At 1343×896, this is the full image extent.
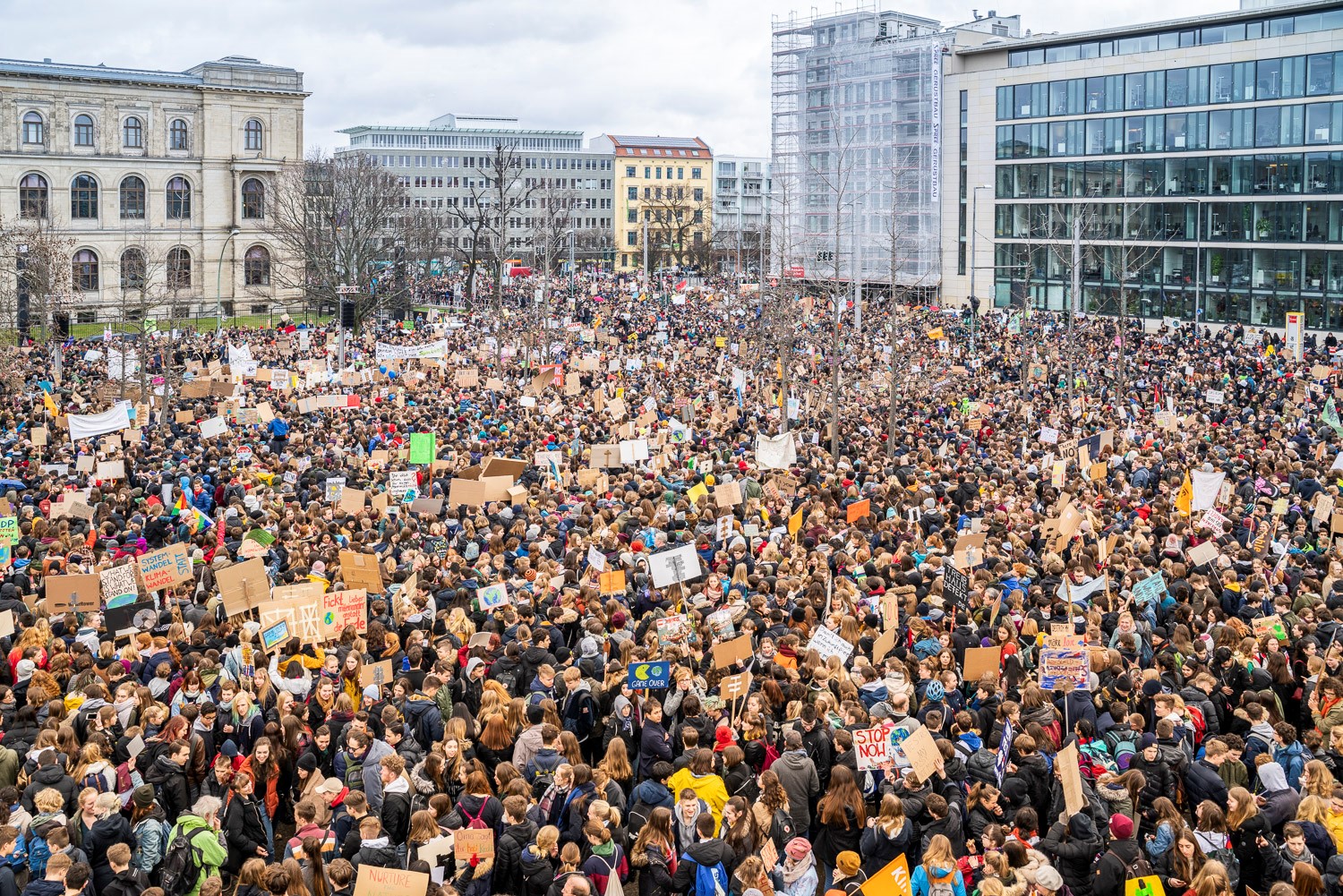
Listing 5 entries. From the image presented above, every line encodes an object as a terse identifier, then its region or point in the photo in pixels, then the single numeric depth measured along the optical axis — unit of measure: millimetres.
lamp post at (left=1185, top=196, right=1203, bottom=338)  53772
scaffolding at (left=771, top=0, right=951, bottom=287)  73562
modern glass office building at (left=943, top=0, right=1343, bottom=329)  56562
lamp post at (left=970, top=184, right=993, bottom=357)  72812
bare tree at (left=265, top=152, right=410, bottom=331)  67562
